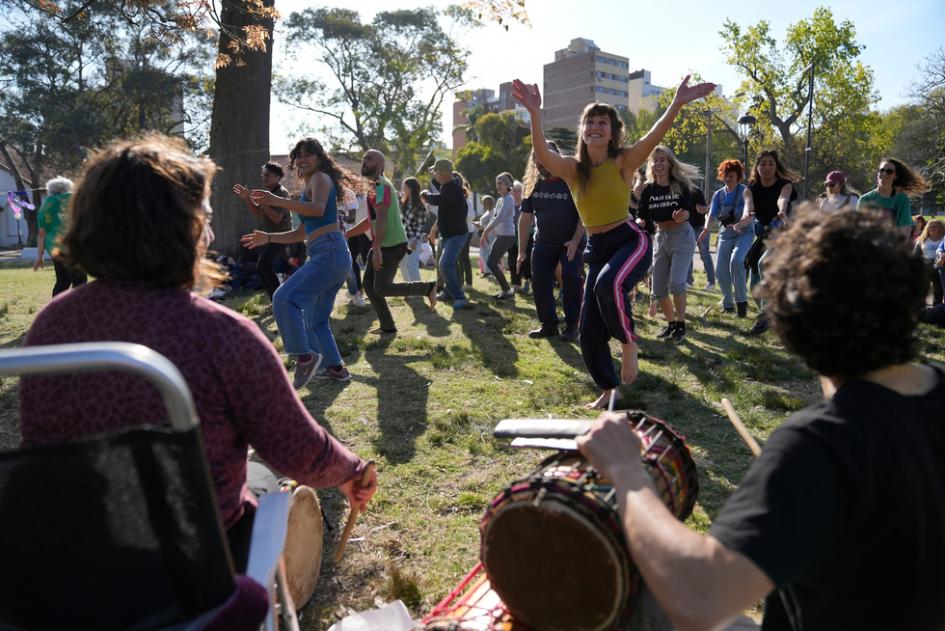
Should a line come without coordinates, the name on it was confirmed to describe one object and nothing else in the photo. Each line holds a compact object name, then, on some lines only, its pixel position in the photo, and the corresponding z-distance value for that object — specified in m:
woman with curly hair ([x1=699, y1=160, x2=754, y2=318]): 8.64
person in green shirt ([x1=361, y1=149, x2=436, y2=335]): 7.27
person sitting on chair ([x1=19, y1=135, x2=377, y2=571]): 1.42
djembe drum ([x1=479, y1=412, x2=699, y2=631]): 1.73
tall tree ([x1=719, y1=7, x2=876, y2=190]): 39.81
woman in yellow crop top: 4.61
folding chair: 1.14
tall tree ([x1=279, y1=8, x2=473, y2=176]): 46.00
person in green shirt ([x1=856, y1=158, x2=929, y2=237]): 7.47
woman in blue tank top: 5.46
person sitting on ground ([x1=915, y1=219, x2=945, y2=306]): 9.89
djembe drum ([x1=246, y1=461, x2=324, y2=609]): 2.40
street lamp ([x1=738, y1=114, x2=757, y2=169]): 26.60
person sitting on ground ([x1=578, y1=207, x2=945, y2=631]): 1.17
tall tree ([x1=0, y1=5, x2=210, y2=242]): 36.25
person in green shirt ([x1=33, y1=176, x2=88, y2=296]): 8.88
